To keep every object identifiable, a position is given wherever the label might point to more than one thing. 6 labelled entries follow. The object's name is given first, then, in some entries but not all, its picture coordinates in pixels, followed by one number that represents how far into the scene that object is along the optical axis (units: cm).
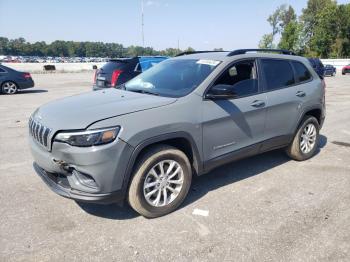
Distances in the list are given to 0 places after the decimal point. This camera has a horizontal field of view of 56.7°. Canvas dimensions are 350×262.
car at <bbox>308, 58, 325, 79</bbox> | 2225
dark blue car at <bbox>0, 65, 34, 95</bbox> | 1424
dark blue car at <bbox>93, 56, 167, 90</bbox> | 904
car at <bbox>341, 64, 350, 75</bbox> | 3800
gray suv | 313
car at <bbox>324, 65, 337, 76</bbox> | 3432
